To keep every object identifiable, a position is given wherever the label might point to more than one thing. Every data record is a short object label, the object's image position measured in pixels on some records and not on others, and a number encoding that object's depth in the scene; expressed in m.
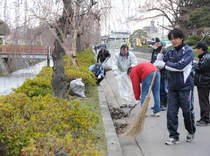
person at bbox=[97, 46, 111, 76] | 13.73
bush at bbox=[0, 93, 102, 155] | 2.89
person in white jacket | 8.43
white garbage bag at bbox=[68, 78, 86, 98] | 9.18
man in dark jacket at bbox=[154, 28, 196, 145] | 5.20
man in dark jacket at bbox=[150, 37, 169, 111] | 8.28
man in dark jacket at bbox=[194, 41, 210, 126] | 6.50
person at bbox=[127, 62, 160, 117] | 7.07
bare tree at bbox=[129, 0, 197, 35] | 36.00
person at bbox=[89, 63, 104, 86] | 12.39
